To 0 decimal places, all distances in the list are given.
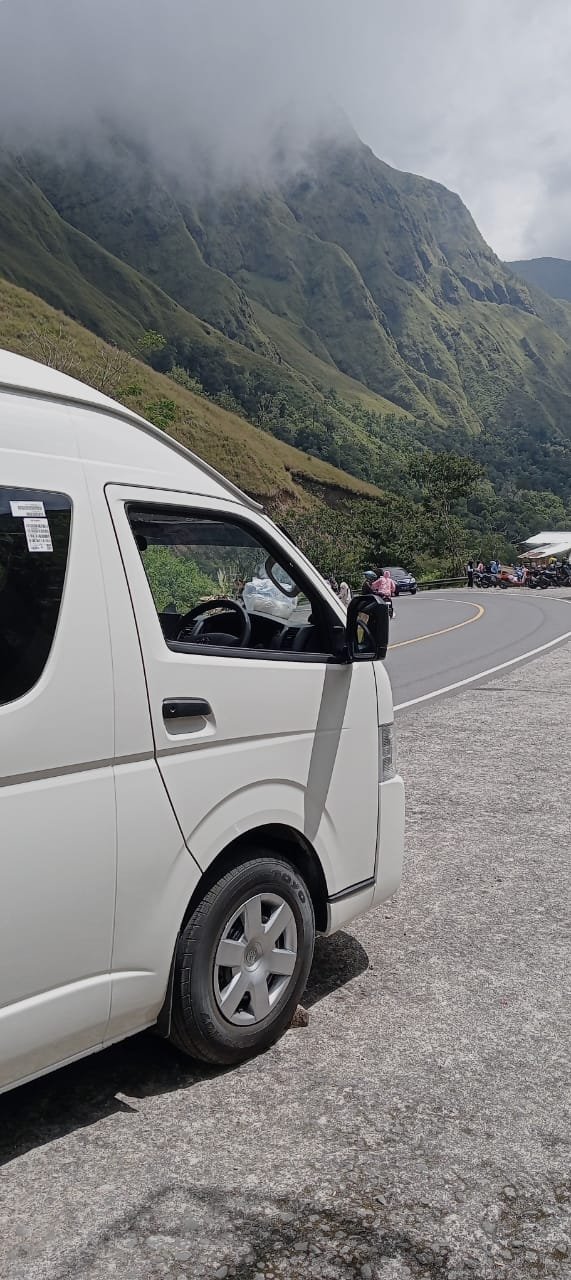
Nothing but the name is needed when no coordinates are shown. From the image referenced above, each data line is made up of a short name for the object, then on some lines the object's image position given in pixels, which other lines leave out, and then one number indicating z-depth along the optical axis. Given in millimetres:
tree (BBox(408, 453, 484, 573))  78875
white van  2672
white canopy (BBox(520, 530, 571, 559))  93375
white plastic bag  3939
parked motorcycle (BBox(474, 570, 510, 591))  60000
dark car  51906
